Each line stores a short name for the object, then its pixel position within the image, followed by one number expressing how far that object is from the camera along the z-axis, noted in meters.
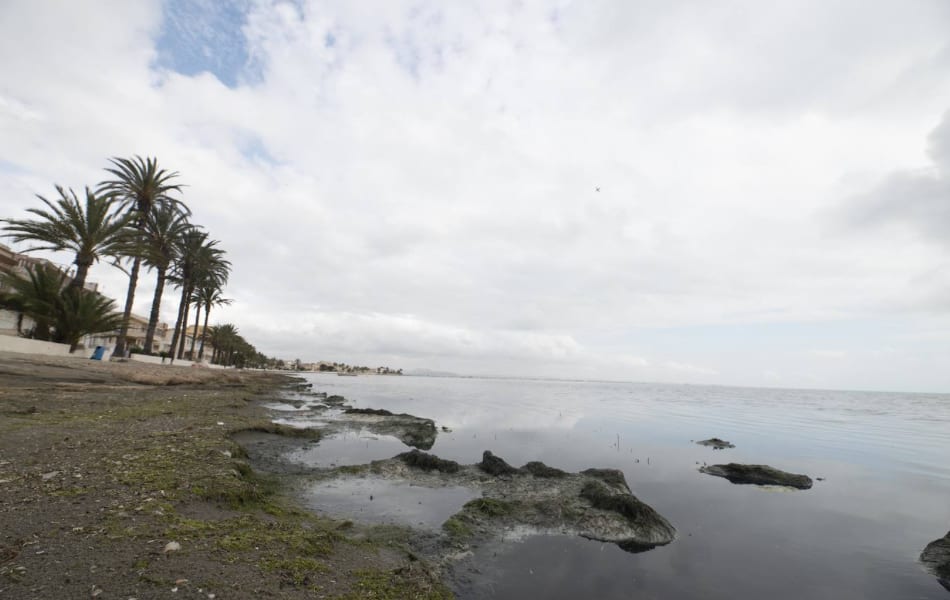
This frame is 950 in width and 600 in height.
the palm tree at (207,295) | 64.14
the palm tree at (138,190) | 37.94
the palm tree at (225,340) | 89.50
